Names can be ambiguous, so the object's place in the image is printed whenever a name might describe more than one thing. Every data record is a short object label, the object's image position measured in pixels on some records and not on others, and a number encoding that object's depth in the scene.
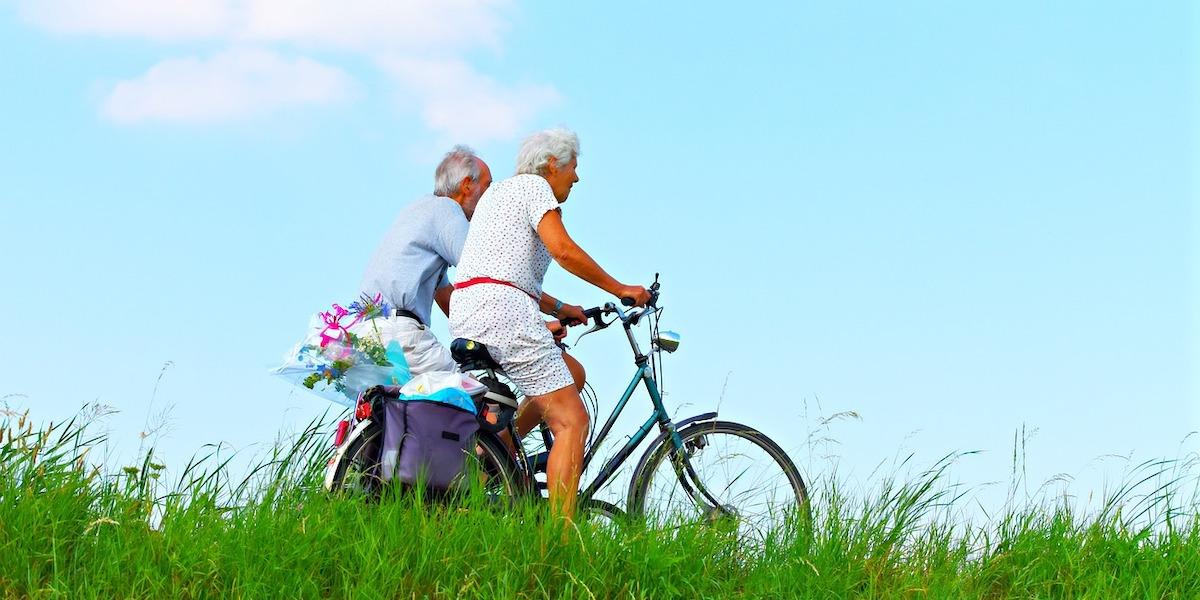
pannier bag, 6.19
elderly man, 7.37
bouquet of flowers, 6.66
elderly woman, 6.36
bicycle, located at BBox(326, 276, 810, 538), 6.38
